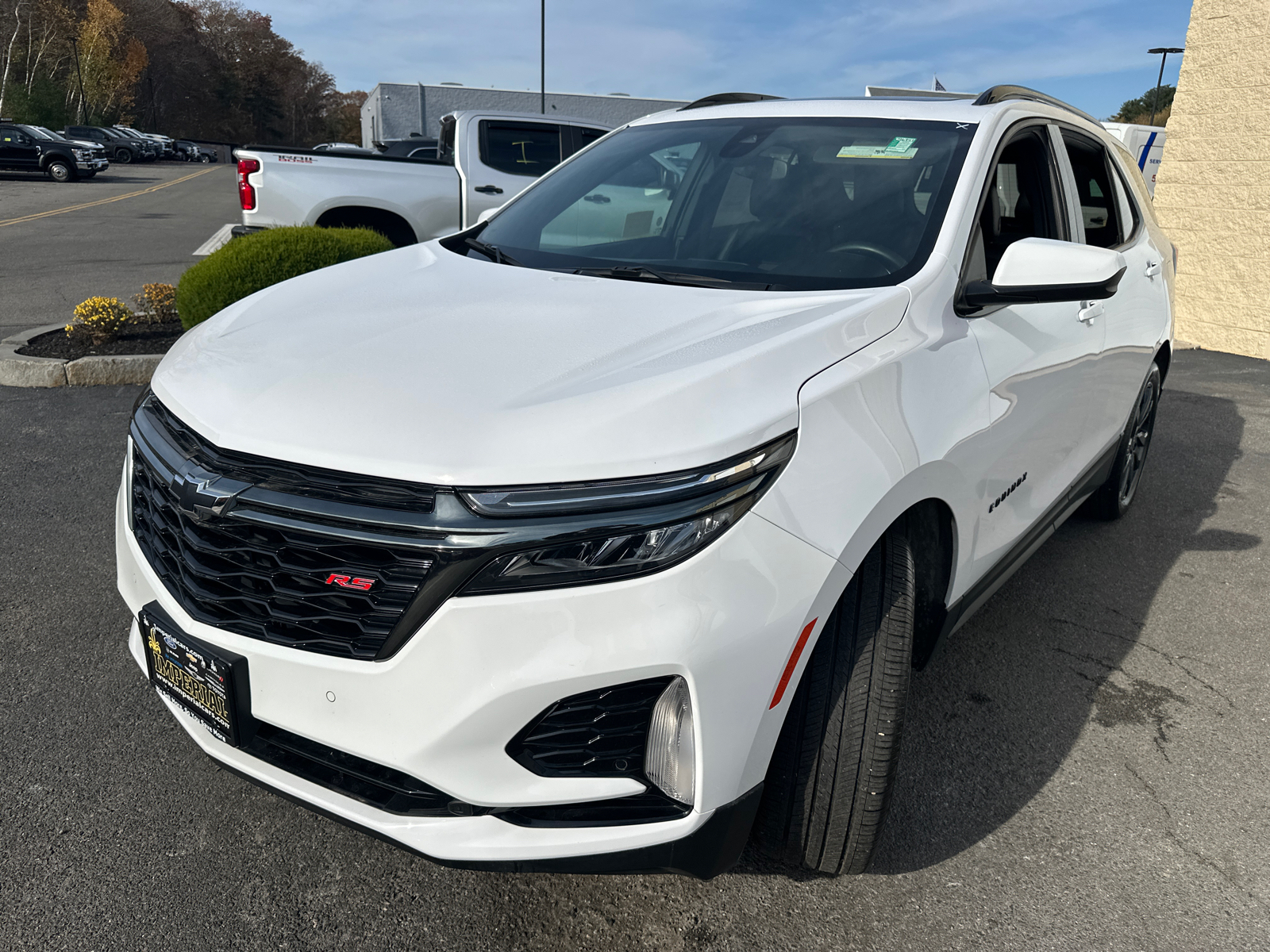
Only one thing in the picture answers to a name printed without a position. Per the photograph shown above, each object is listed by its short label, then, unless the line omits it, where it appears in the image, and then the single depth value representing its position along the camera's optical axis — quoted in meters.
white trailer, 12.66
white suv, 1.62
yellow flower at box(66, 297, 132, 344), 6.72
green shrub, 6.45
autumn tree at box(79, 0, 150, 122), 75.25
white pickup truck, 8.32
